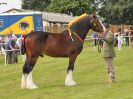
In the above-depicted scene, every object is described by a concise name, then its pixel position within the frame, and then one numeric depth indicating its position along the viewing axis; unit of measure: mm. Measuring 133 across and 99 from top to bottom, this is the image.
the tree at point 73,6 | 88312
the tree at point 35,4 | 109562
